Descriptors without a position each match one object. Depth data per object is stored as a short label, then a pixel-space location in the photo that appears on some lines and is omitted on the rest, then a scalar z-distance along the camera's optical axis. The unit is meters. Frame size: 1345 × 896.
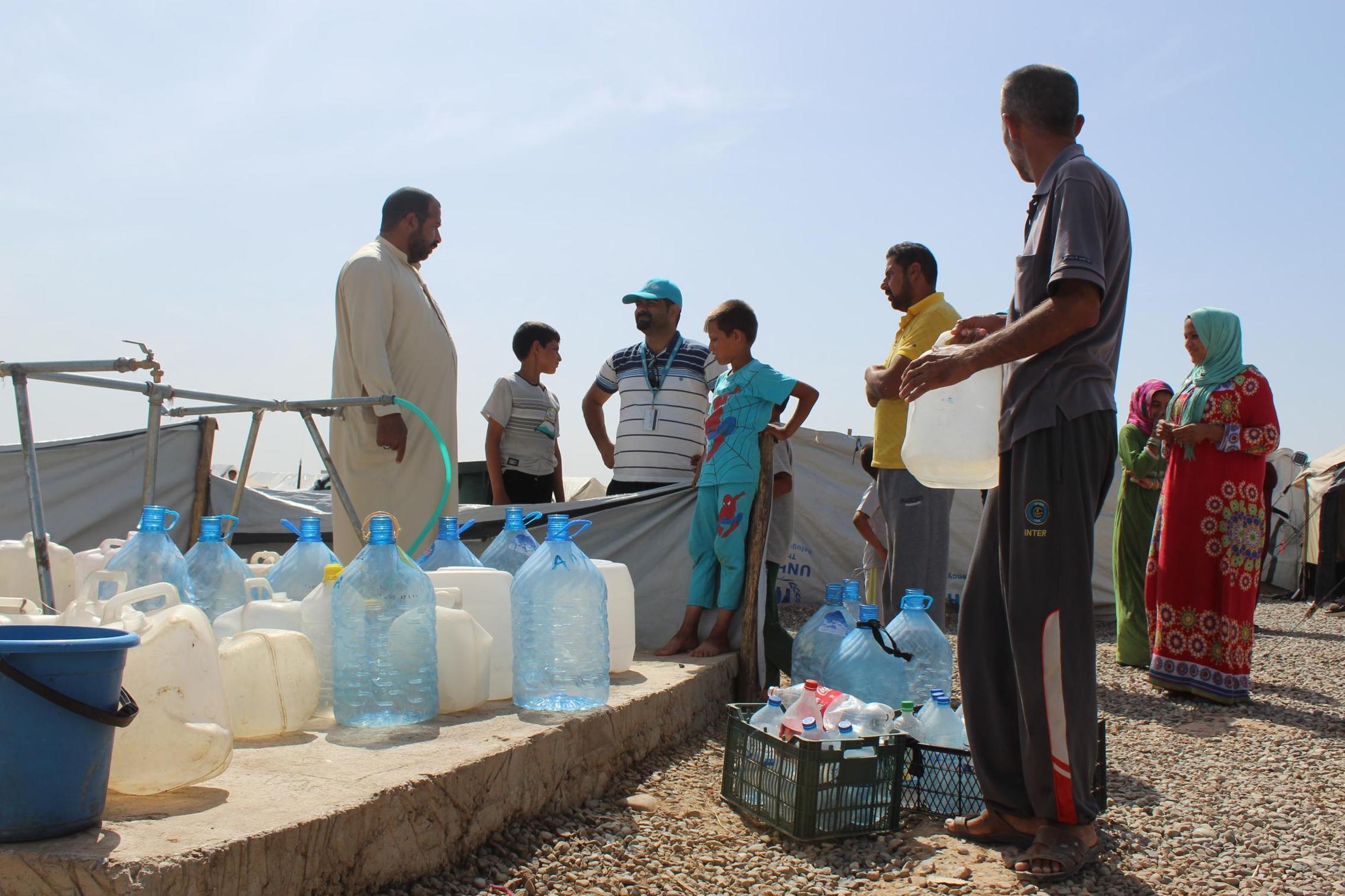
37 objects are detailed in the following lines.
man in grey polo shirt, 2.40
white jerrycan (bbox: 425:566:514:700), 3.11
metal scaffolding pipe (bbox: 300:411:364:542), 3.24
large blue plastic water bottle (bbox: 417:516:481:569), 3.39
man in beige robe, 4.06
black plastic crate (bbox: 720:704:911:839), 2.62
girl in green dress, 6.14
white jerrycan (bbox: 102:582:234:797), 1.90
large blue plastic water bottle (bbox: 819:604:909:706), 3.56
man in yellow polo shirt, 4.21
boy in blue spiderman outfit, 4.39
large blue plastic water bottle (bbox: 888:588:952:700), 3.71
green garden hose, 3.02
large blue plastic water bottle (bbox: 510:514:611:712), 3.07
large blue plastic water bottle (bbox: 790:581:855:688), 4.00
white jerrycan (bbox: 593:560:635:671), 3.66
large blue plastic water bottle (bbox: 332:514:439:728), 2.64
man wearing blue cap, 5.20
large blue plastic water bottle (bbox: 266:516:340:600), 3.23
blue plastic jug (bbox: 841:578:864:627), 4.05
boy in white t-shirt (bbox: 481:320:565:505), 6.13
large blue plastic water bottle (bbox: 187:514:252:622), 3.00
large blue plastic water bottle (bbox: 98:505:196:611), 2.70
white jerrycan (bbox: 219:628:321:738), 2.42
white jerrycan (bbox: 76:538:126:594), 3.04
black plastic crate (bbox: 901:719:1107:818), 2.86
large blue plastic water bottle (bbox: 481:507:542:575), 3.89
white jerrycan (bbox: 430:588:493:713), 2.81
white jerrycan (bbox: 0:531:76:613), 2.94
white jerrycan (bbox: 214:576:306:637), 2.70
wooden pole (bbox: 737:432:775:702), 4.25
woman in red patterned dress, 5.07
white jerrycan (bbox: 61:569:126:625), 1.98
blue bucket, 1.60
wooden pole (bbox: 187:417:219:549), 6.02
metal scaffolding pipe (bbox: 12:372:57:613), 2.19
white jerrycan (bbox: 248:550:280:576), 3.43
